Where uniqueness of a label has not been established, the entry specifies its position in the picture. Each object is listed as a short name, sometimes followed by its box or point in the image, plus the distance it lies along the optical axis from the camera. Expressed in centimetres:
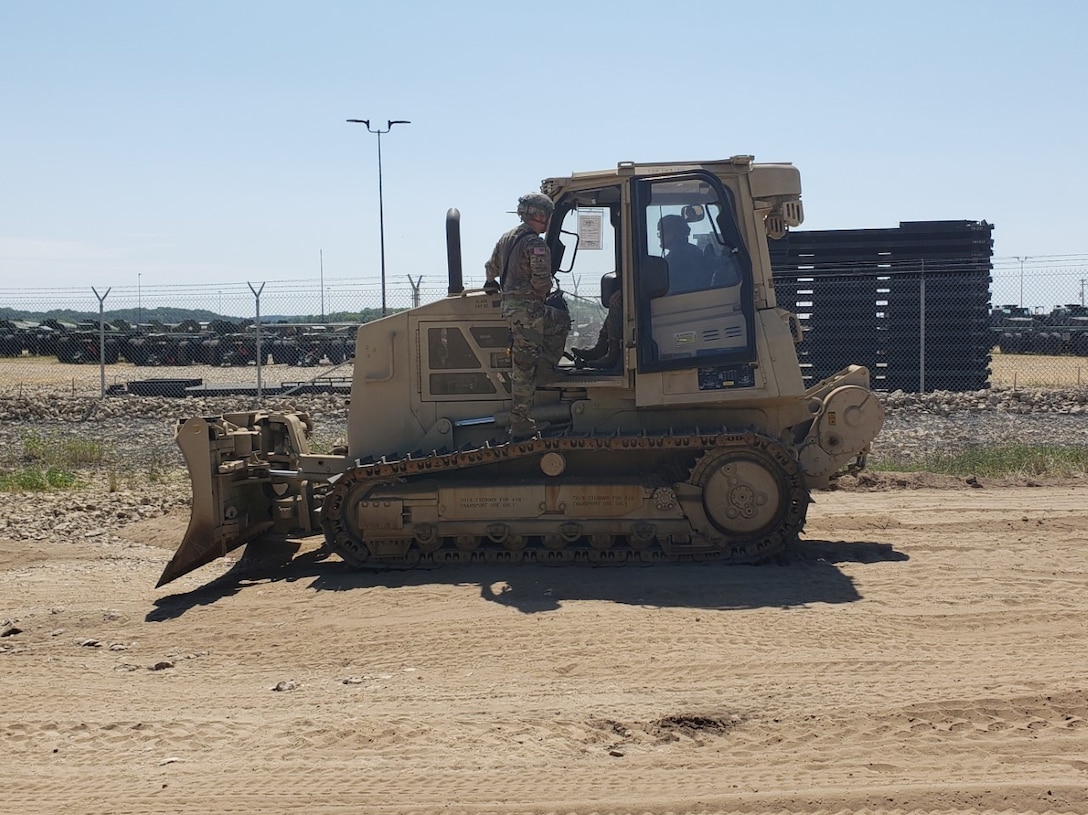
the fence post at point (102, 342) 2240
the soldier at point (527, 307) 888
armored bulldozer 888
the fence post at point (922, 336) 2047
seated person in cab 894
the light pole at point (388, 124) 2420
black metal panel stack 2144
